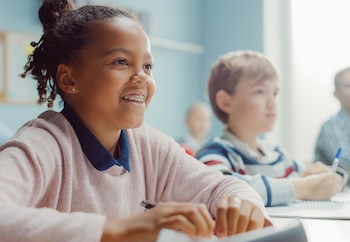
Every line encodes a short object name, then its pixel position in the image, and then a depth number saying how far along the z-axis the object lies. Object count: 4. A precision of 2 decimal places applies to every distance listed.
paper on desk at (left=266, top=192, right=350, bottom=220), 0.77
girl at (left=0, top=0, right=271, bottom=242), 0.57
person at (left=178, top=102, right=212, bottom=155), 3.02
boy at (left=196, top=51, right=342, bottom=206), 0.98
